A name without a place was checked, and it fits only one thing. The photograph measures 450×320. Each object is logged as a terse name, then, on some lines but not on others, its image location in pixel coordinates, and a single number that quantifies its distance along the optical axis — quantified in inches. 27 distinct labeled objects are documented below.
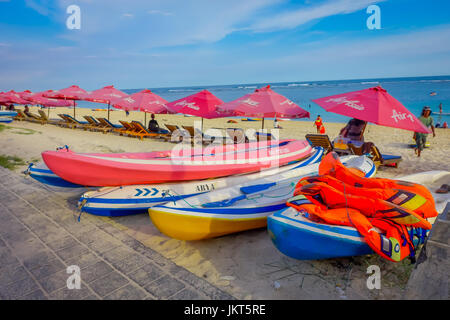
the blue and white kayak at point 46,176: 191.5
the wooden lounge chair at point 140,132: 469.7
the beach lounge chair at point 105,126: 526.0
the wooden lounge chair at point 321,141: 307.6
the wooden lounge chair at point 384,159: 279.3
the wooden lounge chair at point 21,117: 711.7
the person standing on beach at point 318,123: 463.6
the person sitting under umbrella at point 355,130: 290.2
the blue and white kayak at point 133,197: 175.2
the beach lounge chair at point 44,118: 655.3
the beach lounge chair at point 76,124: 560.4
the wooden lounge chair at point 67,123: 587.4
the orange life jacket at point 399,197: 118.0
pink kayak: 165.0
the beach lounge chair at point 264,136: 370.6
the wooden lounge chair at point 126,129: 485.7
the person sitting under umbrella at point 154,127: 474.9
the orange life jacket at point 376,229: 109.3
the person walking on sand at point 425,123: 322.7
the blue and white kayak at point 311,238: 113.0
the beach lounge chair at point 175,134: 442.2
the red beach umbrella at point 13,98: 731.4
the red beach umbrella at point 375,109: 199.2
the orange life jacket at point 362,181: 123.0
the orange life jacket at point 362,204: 112.2
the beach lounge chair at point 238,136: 359.3
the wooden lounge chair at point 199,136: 432.5
